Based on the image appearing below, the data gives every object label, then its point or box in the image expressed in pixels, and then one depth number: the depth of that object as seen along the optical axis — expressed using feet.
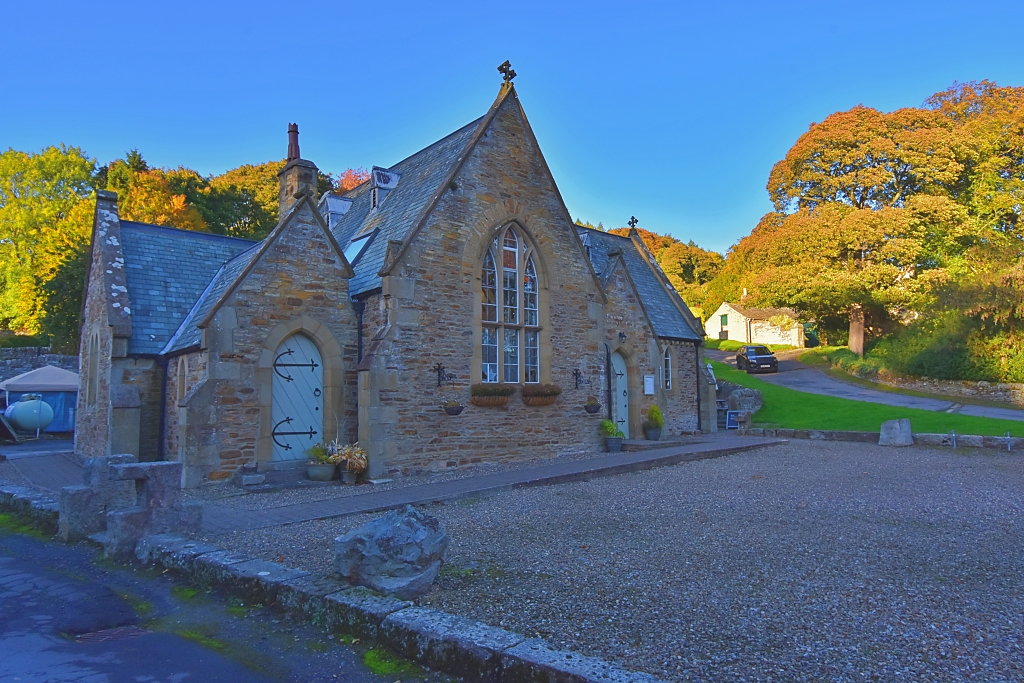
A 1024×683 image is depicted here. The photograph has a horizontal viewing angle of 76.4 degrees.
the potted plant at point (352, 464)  42.70
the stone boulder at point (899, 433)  57.21
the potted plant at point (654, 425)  65.67
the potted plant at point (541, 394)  52.19
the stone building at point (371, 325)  43.29
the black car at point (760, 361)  131.85
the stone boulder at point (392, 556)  18.49
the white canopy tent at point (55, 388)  86.28
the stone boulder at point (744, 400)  87.86
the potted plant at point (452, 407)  47.32
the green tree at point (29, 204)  148.05
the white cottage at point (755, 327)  197.77
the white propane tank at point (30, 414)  81.41
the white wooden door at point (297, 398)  44.62
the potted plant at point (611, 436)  57.62
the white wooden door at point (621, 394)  65.31
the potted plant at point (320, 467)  42.88
